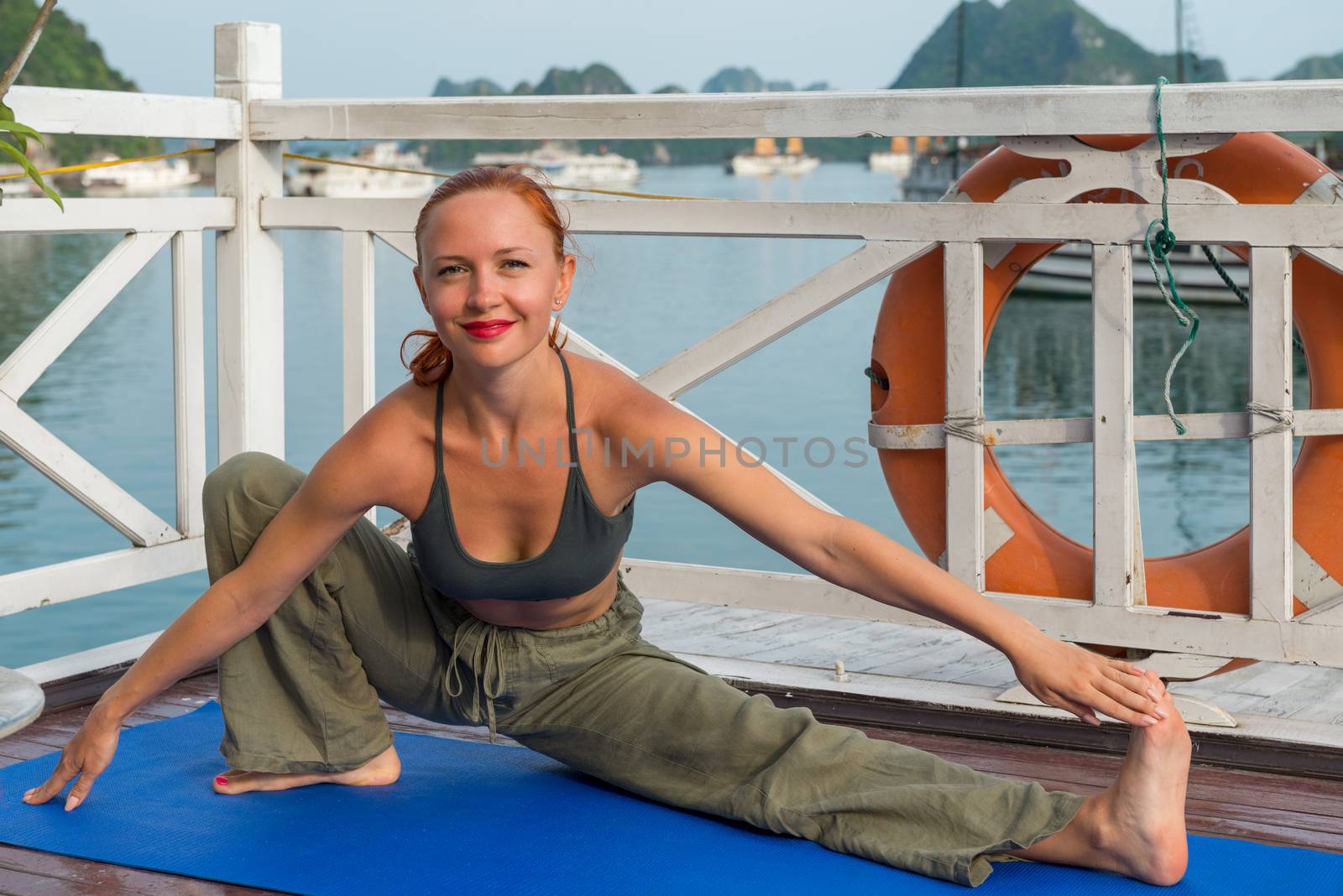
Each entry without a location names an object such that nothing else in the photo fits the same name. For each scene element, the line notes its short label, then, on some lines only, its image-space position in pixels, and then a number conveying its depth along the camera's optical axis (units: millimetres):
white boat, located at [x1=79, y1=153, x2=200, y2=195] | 37469
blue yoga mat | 1672
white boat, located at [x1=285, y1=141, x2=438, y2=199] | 37844
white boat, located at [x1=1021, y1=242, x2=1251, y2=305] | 17469
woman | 1640
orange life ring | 2285
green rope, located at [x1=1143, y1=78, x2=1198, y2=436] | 2242
